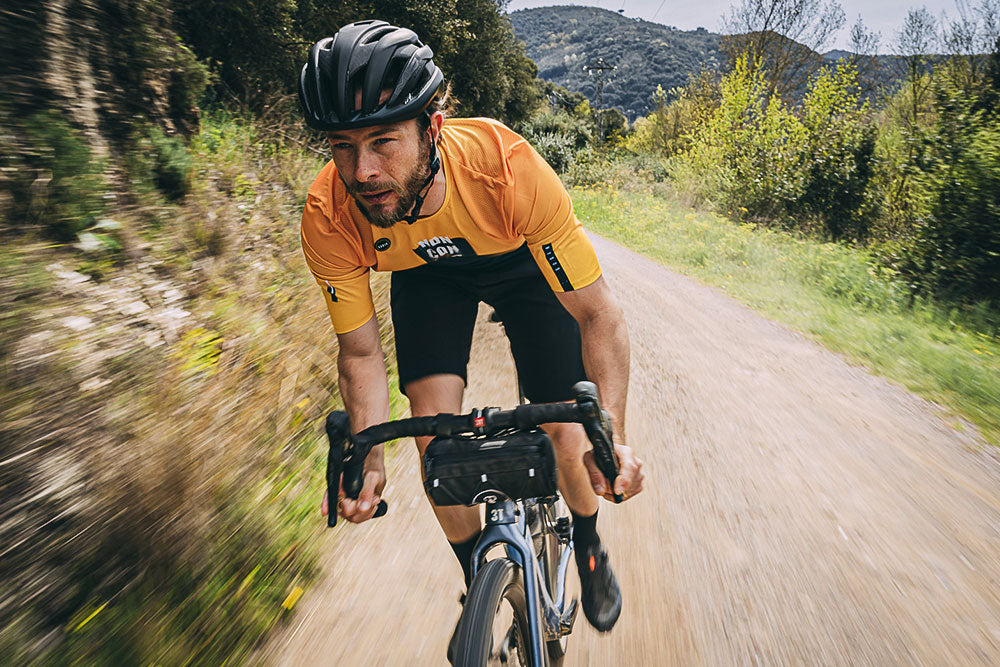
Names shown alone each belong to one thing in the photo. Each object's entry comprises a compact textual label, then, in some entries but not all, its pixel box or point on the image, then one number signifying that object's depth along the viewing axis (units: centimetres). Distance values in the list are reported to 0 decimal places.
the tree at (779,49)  2112
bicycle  123
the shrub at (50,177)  309
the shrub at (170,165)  462
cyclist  159
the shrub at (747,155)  1553
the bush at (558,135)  2838
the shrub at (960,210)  724
